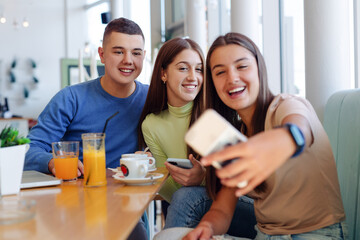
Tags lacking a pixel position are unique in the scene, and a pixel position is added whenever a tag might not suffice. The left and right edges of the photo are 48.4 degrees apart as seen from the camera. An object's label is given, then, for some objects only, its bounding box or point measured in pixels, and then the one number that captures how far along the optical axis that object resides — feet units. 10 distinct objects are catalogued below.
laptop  4.07
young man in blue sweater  6.49
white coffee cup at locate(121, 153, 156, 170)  4.54
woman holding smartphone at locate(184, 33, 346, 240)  3.70
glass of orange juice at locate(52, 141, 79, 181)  4.38
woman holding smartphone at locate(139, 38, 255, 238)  6.11
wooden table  2.48
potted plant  3.63
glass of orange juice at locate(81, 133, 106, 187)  4.12
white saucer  4.12
